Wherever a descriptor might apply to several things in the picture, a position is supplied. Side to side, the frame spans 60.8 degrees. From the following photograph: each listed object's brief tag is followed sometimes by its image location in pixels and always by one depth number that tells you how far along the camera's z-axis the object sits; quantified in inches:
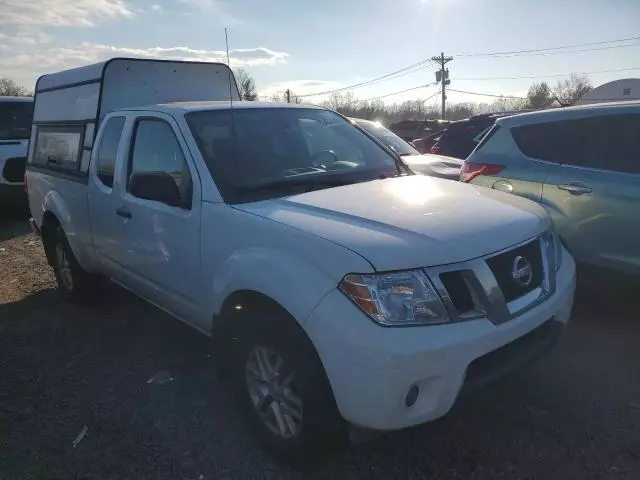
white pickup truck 88.8
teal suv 157.6
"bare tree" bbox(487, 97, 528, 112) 2393.0
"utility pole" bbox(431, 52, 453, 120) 2062.0
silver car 291.9
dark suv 425.1
